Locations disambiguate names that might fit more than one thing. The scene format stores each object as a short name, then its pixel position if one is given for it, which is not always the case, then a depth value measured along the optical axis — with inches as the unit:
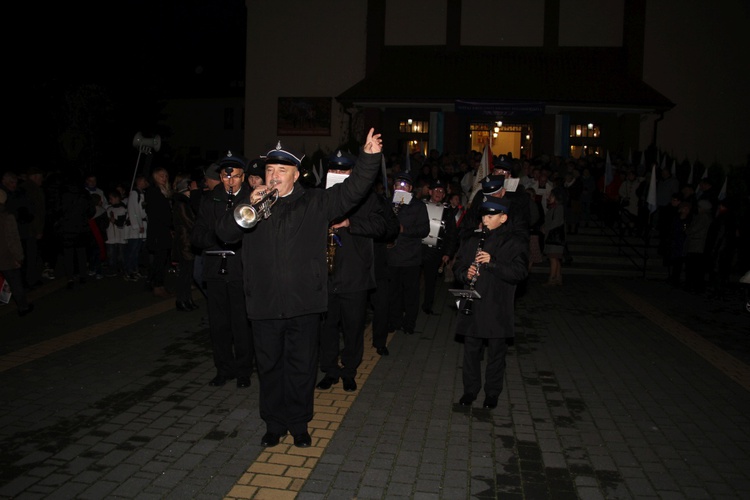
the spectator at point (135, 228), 525.3
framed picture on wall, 1202.6
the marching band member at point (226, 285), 260.7
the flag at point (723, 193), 617.5
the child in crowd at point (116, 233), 533.3
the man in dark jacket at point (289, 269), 201.3
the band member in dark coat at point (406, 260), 362.3
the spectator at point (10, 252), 367.9
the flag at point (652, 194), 633.6
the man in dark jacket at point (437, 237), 405.7
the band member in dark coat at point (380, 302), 319.9
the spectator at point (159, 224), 455.5
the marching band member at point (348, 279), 258.7
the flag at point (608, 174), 824.3
